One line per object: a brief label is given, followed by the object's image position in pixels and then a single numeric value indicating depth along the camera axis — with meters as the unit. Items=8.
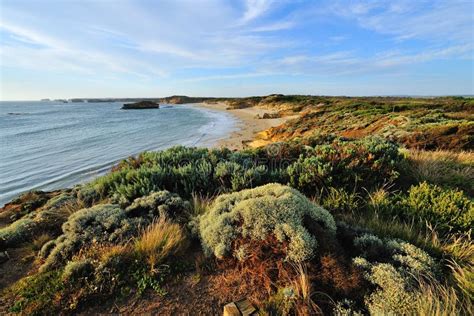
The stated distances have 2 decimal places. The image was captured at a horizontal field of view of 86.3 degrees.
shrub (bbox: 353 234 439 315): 2.26
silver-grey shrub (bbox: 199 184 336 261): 2.90
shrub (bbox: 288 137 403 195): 5.36
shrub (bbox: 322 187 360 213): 4.49
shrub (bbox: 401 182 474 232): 3.93
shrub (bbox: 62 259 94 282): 2.90
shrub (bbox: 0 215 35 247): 4.01
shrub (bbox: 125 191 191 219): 4.27
